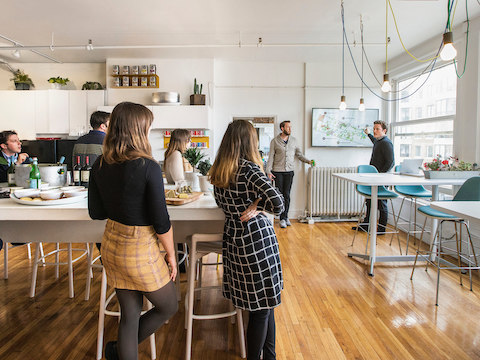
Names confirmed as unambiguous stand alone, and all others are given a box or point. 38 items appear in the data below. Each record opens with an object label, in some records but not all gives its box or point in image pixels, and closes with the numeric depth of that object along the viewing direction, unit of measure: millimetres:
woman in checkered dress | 1718
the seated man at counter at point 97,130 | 3014
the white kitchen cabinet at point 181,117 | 5551
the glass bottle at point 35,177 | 2215
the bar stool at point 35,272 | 2895
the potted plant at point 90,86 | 5691
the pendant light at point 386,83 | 3812
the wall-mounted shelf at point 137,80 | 5605
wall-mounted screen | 6086
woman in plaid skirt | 1417
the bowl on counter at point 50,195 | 1909
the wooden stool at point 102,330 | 2014
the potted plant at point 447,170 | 3400
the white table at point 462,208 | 1833
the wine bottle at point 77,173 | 2404
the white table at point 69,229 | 2277
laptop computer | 3939
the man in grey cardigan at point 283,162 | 5672
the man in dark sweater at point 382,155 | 4730
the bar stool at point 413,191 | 4123
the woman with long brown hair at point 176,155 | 3121
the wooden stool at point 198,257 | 1979
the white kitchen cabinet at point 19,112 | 5660
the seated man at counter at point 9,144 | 3436
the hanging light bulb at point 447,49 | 2432
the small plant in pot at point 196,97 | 5590
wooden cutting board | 1904
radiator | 6000
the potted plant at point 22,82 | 5715
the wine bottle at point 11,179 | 2348
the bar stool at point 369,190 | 4067
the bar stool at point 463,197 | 2838
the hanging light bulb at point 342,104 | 4786
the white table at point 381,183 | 3258
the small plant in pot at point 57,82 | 5646
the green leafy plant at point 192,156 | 2670
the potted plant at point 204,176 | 2377
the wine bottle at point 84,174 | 2408
